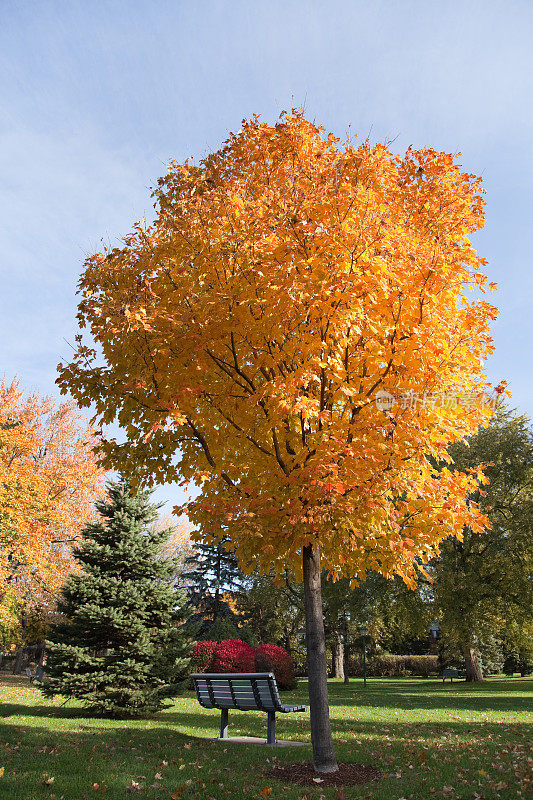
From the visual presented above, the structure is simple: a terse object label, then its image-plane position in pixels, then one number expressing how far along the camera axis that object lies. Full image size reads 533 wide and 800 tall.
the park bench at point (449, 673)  29.22
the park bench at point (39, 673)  21.75
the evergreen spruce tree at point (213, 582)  29.20
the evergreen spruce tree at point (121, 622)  11.11
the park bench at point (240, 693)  7.52
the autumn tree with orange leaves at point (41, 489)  19.86
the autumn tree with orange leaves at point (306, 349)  5.82
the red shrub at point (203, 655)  17.78
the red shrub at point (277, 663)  19.44
